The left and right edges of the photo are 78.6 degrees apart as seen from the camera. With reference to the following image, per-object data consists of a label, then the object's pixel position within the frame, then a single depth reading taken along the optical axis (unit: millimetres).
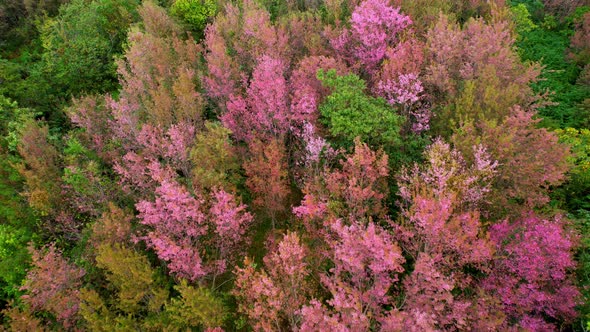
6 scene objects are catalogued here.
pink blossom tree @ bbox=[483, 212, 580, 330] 18938
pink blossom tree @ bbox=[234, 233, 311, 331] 20125
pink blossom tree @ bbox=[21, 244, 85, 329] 23875
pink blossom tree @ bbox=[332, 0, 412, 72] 32719
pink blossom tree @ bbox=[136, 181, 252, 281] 22906
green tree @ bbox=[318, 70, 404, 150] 25906
